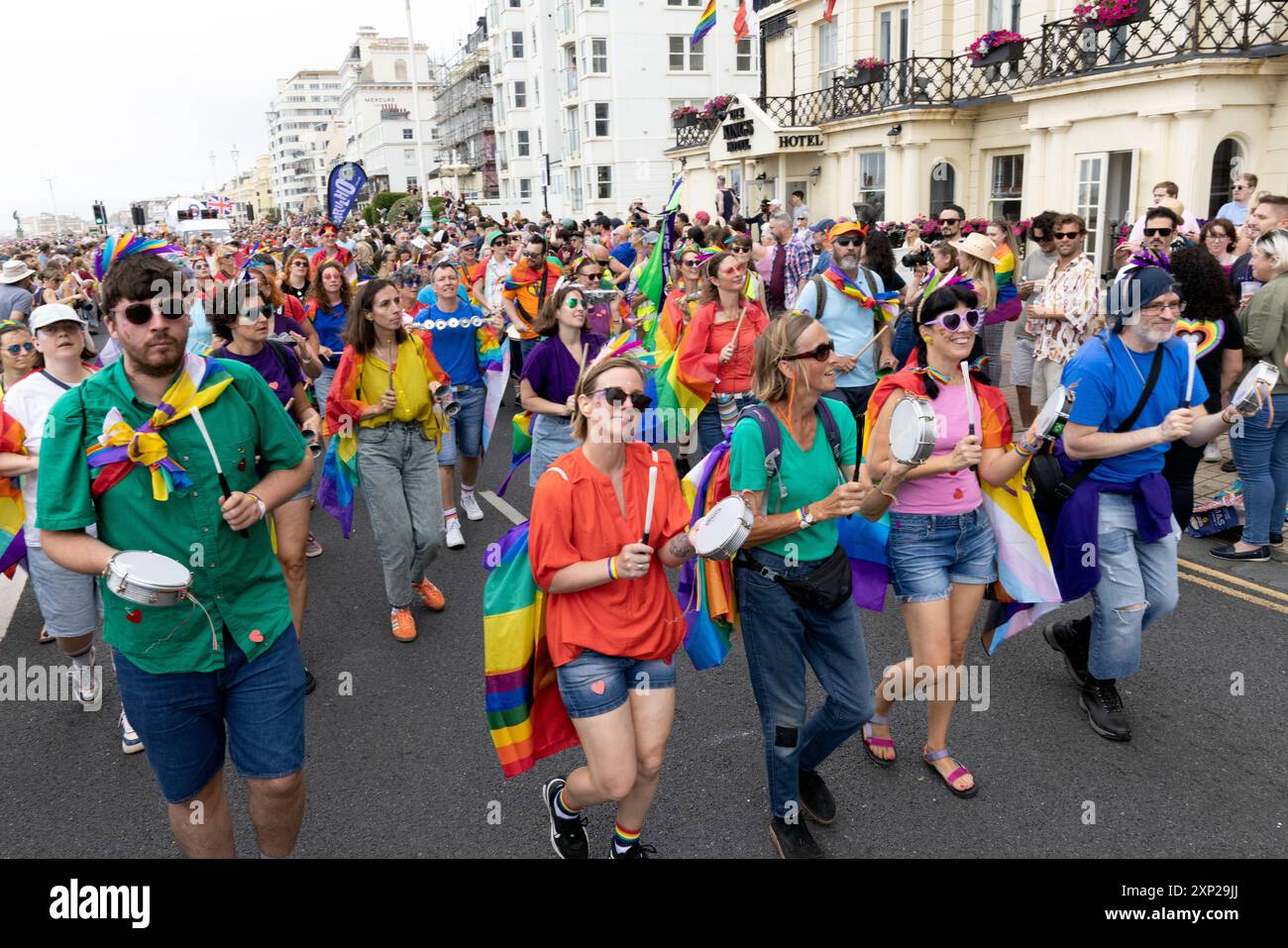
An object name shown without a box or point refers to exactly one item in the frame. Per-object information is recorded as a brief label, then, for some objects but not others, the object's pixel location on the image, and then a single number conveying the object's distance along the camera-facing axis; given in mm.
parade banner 19141
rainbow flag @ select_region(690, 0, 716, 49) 25188
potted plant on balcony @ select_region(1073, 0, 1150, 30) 14812
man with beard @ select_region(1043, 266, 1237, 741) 4098
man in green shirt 2787
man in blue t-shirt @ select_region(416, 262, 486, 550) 7445
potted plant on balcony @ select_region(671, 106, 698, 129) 34375
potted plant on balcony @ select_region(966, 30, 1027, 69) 18281
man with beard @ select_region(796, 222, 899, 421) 6977
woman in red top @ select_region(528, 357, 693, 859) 3213
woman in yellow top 5754
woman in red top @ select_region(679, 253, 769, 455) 6777
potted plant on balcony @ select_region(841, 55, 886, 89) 22594
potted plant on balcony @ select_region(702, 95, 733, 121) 30750
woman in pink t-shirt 3918
